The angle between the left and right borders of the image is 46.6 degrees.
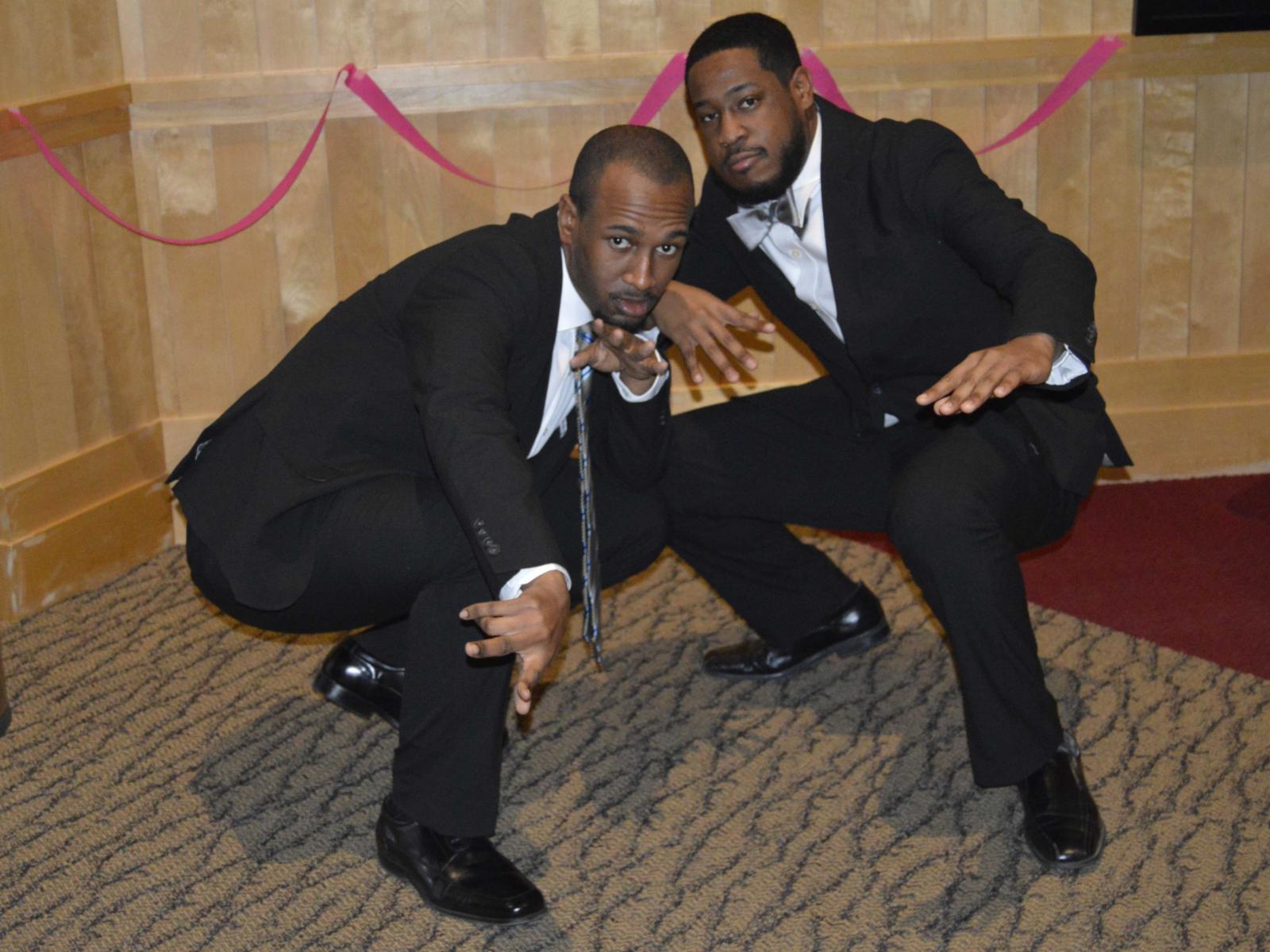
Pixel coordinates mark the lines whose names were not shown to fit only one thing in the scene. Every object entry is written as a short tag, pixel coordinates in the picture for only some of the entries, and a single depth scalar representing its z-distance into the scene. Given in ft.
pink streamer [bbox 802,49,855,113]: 12.09
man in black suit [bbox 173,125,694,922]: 7.29
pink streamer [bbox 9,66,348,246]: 11.89
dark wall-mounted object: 12.23
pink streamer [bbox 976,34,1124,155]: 12.28
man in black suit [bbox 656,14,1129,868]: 7.71
